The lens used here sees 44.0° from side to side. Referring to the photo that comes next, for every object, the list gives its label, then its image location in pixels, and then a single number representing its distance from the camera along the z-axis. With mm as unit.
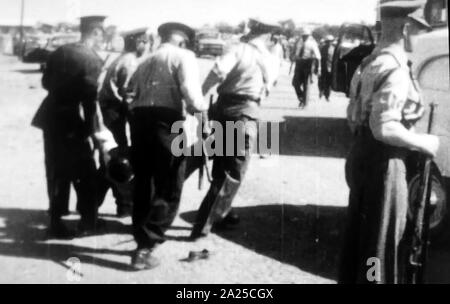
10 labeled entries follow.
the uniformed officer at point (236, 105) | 4805
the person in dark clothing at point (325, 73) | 13110
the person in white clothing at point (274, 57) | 5265
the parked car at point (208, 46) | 33406
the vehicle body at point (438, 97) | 4848
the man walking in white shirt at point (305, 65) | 13211
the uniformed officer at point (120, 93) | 5473
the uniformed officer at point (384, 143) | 2918
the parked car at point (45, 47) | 19697
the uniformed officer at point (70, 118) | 4598
